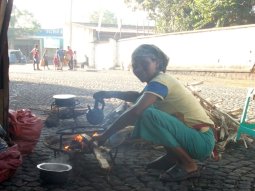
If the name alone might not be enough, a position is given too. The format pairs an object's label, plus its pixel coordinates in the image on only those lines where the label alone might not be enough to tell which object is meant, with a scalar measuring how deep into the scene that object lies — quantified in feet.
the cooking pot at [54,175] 11.98
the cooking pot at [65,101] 21.93
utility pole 146.82
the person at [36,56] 91.25
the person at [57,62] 100.63
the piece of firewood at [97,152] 12.15
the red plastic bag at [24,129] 15.08
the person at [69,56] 98.12
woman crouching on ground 12.35
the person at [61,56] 100.71
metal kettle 16.74
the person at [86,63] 119.14
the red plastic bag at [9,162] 12.01
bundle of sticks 18.59
